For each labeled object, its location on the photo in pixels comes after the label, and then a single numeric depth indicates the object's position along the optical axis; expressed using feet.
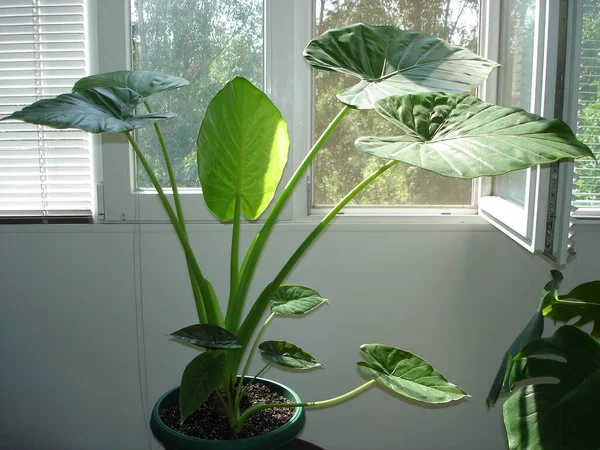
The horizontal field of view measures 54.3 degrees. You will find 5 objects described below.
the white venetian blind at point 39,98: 5.00
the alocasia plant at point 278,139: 2.60
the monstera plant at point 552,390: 2.59
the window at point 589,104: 4.83
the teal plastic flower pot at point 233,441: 2.94
